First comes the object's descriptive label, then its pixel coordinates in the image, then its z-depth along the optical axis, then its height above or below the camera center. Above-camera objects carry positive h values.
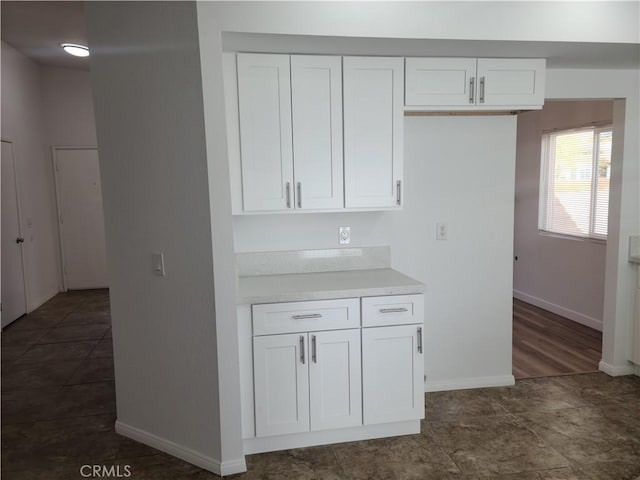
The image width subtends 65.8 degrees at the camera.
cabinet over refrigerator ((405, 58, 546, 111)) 2.91 +0.58
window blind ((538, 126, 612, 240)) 4.71 -0.04
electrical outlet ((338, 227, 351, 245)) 3.25 -0.35
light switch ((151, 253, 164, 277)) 2.57 -0.40
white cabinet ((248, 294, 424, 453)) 2.64 -1.02
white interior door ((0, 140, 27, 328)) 5.09 -0.63
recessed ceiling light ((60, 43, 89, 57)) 5.11 +1.44
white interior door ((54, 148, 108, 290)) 6.74 -0.43
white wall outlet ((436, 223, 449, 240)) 3.36 -0.34
